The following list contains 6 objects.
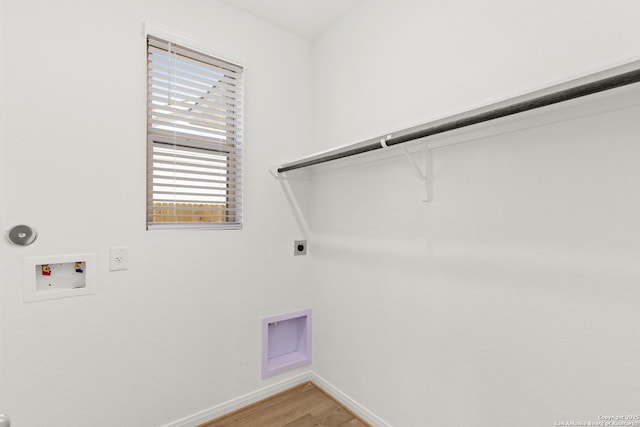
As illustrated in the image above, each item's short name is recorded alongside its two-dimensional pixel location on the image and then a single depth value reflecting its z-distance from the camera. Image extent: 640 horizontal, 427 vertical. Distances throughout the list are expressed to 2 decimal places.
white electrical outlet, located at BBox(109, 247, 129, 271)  1.49
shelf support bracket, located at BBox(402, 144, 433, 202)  1.47
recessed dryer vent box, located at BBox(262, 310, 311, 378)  2.02
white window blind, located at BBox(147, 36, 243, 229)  1.64
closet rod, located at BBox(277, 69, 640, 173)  0.78
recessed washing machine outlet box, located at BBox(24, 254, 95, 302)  1.31
